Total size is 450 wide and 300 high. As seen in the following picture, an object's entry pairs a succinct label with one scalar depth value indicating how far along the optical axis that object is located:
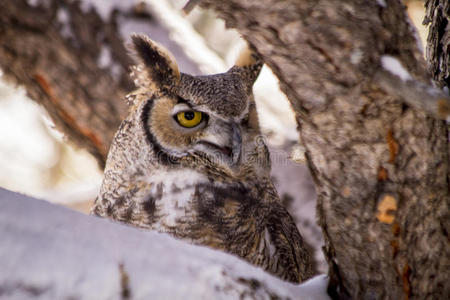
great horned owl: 4.61
